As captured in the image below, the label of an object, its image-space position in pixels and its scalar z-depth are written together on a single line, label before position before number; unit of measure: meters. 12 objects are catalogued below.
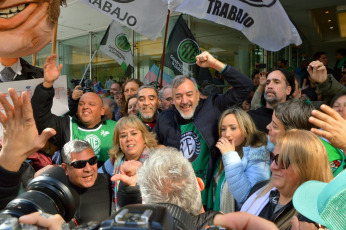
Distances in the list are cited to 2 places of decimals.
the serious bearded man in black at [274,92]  3.01
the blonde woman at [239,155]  2.11
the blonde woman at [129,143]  2.58
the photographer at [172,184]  1.26
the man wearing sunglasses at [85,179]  2.26
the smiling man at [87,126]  2.81
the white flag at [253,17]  3.30
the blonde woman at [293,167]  1.45
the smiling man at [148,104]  3.29
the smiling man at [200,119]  2.66
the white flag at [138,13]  3.56
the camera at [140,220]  0.58
